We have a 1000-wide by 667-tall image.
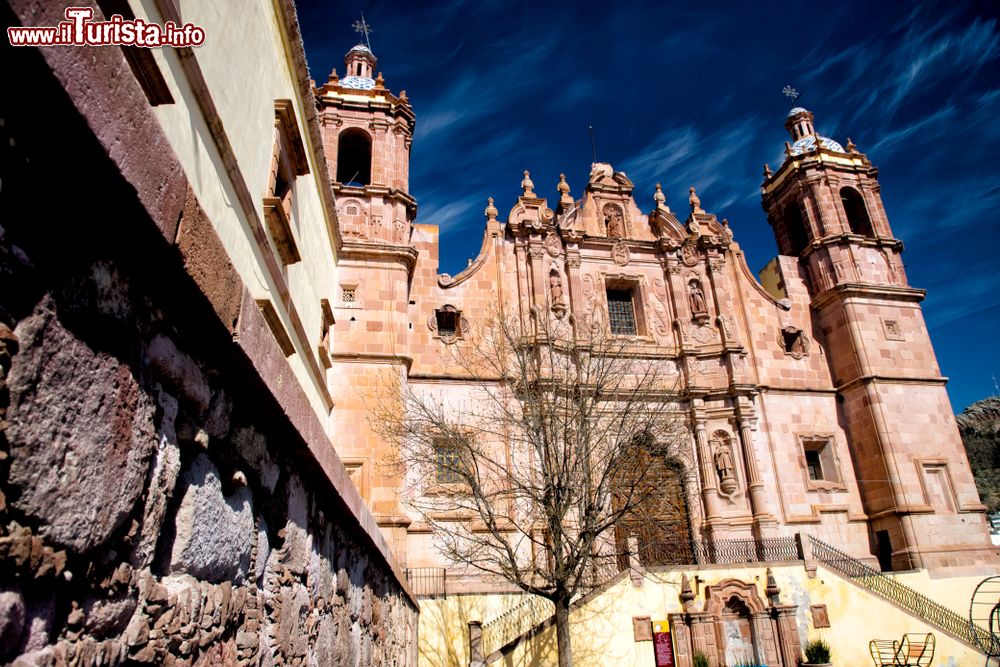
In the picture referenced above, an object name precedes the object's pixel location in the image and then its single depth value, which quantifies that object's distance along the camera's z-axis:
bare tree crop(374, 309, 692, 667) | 13.34
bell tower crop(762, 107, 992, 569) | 17.89
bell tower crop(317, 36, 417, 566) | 14.75
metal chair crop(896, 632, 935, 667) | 14.06
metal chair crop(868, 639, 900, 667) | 14.23
